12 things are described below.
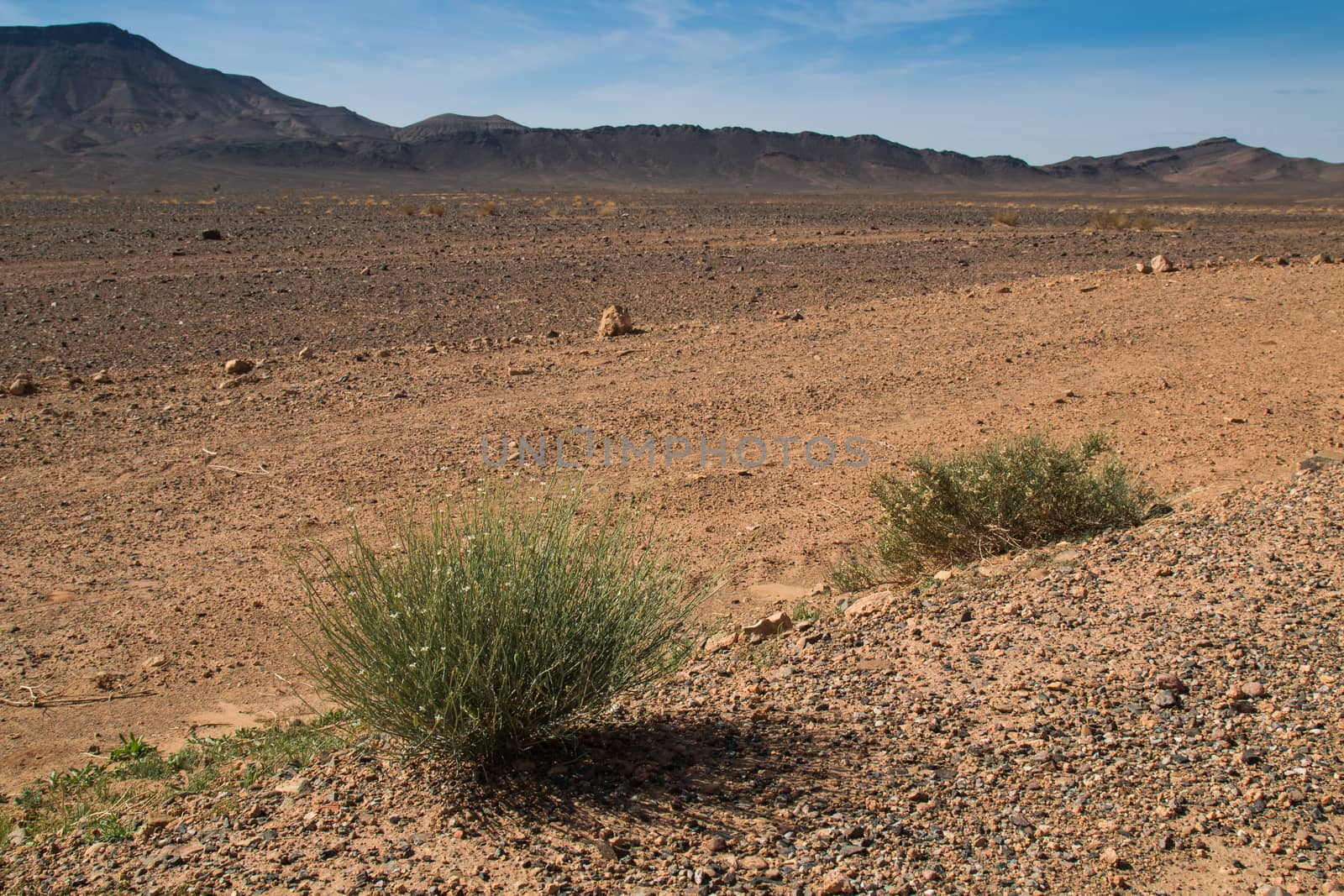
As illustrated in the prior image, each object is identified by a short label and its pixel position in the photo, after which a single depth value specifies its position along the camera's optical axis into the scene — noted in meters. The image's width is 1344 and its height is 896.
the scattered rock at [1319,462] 5.91
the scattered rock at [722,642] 4.74
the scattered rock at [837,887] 2.63
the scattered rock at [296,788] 3.35
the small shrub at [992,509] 5.42
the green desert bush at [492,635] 3.14
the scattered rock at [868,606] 4.67
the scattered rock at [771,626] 4.78
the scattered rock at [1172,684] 3.45
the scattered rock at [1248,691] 3.36
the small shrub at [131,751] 4.23
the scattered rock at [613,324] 11.64
